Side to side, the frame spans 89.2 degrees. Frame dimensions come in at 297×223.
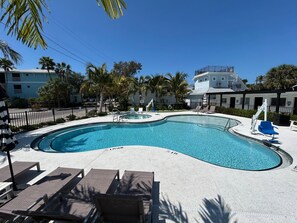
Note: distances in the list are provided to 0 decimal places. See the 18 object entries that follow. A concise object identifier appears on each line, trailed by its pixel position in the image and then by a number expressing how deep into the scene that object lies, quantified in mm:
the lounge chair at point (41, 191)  2506
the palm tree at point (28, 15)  1902
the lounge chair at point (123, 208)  2086
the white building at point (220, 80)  28344
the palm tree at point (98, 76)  16562
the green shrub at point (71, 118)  13878
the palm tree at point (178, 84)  23422
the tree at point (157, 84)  23031
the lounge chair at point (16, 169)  3554
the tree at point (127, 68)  38625
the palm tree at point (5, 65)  23022
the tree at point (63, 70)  34762
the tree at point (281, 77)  23141
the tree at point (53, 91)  26225
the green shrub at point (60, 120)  12301
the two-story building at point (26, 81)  32594
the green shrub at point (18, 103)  29828
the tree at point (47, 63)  31183
